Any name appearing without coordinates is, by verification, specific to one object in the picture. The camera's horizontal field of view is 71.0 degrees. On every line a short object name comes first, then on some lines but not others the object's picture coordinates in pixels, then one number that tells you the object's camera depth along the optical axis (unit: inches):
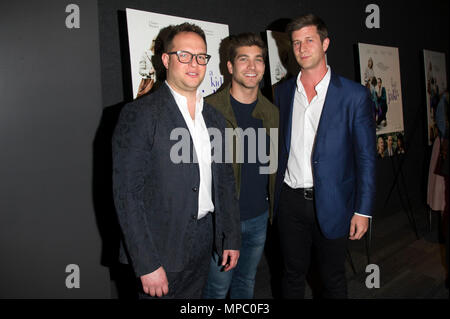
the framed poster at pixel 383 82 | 146.2
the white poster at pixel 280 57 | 107.8
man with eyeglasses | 53.7
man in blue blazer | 72.4
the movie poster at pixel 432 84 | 184.9
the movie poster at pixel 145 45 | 77.0
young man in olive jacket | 74.2
